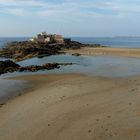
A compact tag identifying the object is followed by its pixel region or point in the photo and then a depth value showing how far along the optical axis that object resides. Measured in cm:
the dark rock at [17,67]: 3443
